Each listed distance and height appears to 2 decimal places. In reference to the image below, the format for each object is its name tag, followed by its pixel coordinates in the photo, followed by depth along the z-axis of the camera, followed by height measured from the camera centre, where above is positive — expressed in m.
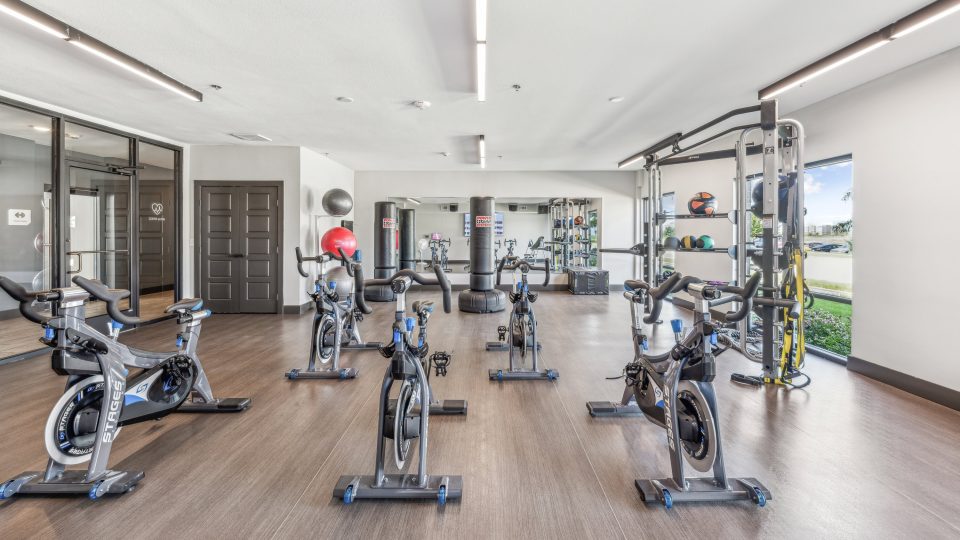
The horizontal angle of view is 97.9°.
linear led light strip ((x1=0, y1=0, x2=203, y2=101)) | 2.70 +1.64
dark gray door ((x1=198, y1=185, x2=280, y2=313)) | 7.02 +0.19
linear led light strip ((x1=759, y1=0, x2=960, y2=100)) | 2.69 +1.62
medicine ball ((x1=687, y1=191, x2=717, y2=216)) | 5.03 +0.66
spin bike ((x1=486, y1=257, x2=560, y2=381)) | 3.91 -0.73
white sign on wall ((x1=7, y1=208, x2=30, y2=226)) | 5.39 +0.56
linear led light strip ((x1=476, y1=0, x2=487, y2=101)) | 2.59 +1.59
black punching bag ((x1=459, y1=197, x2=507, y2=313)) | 7.66 +0.13
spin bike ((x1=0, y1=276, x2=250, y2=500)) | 2.11 -0.75
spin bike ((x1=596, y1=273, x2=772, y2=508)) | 2.09 -0.80
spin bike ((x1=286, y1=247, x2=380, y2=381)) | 3.94 -0.69
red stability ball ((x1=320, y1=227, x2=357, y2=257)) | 6.94 +0.32
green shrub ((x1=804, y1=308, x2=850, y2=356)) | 6.97 -1.24
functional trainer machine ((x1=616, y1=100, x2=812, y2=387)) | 3.79 +0.14
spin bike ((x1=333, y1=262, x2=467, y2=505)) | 2.10 -0.85
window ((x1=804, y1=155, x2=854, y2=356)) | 4.74 +0.39
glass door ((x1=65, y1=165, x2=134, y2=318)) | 5.53 +0.49
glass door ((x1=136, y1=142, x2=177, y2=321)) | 9.12 +0.56
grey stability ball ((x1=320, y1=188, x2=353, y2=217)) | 7.60 +1.04
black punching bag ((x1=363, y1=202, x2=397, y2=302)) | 8.92 +0.41
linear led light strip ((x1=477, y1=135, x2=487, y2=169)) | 6.55 +1.89
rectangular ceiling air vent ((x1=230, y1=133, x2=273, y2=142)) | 6.27 +1.87
